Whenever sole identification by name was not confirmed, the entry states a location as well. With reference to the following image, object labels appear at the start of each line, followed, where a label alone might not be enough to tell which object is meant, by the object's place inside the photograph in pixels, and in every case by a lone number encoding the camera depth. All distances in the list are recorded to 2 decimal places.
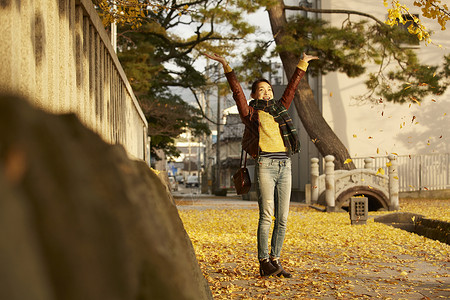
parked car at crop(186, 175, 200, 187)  75.25
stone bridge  14.81
